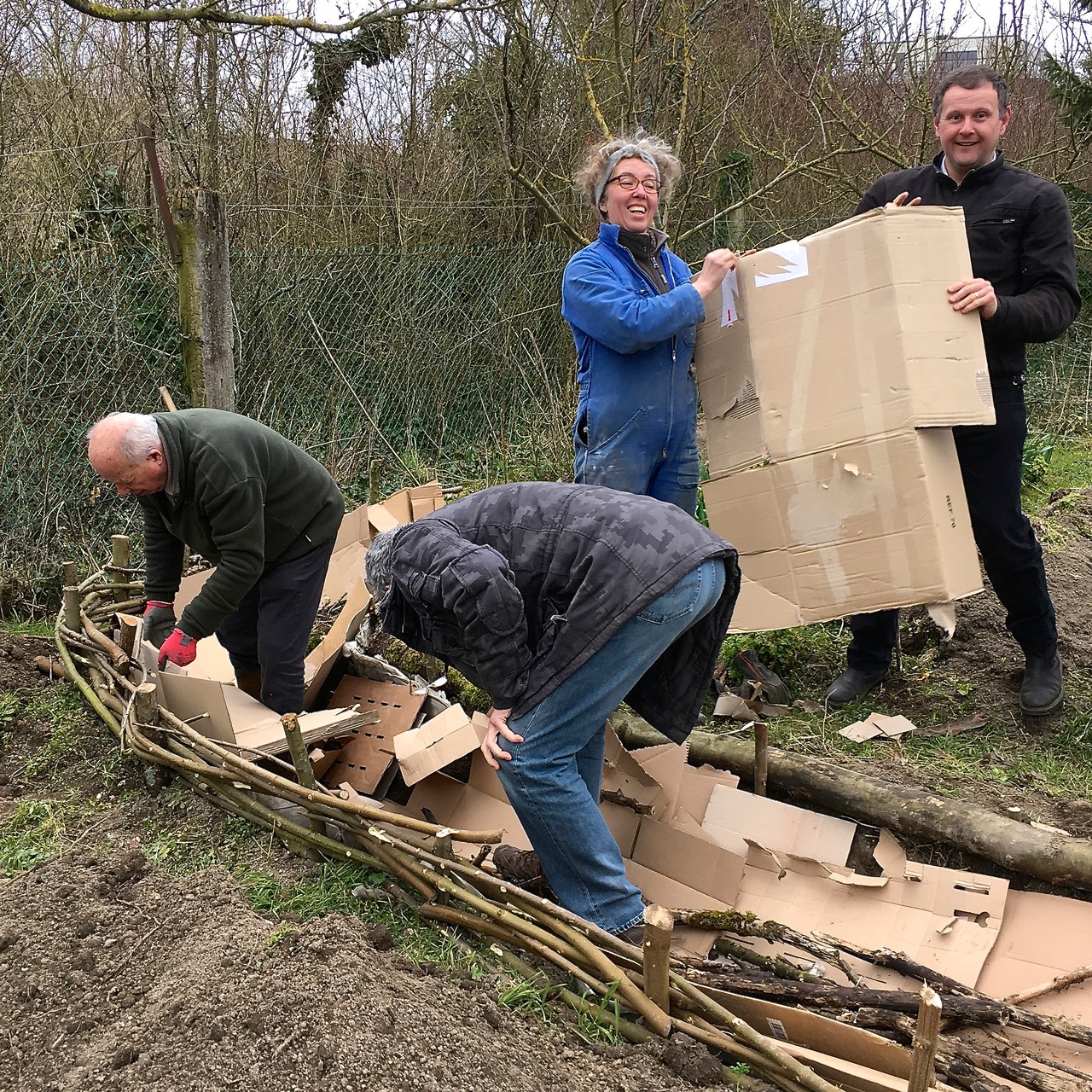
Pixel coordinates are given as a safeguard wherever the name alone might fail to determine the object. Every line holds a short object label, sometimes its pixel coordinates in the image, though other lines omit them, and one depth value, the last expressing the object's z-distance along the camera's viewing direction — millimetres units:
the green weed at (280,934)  2316
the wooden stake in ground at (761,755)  3098
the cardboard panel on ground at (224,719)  3133
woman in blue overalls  3088
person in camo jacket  2098
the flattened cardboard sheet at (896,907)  2574
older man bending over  3027
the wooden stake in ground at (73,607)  3979
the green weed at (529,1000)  2150
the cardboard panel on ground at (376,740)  3275
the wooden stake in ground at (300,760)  2650
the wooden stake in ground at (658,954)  1959
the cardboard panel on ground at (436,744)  2932
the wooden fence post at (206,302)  4949
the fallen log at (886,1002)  2141
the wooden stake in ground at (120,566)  4309
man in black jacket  2945
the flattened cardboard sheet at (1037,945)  2469
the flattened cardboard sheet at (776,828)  2936
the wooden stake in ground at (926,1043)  1690
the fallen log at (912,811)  2658
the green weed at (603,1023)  2078
